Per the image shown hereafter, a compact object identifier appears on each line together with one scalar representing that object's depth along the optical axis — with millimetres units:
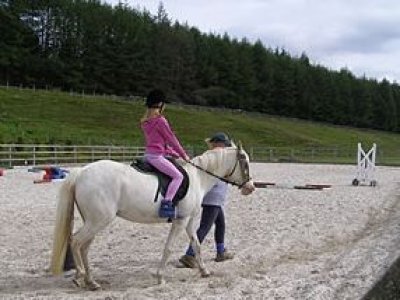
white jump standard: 25134
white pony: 7414
